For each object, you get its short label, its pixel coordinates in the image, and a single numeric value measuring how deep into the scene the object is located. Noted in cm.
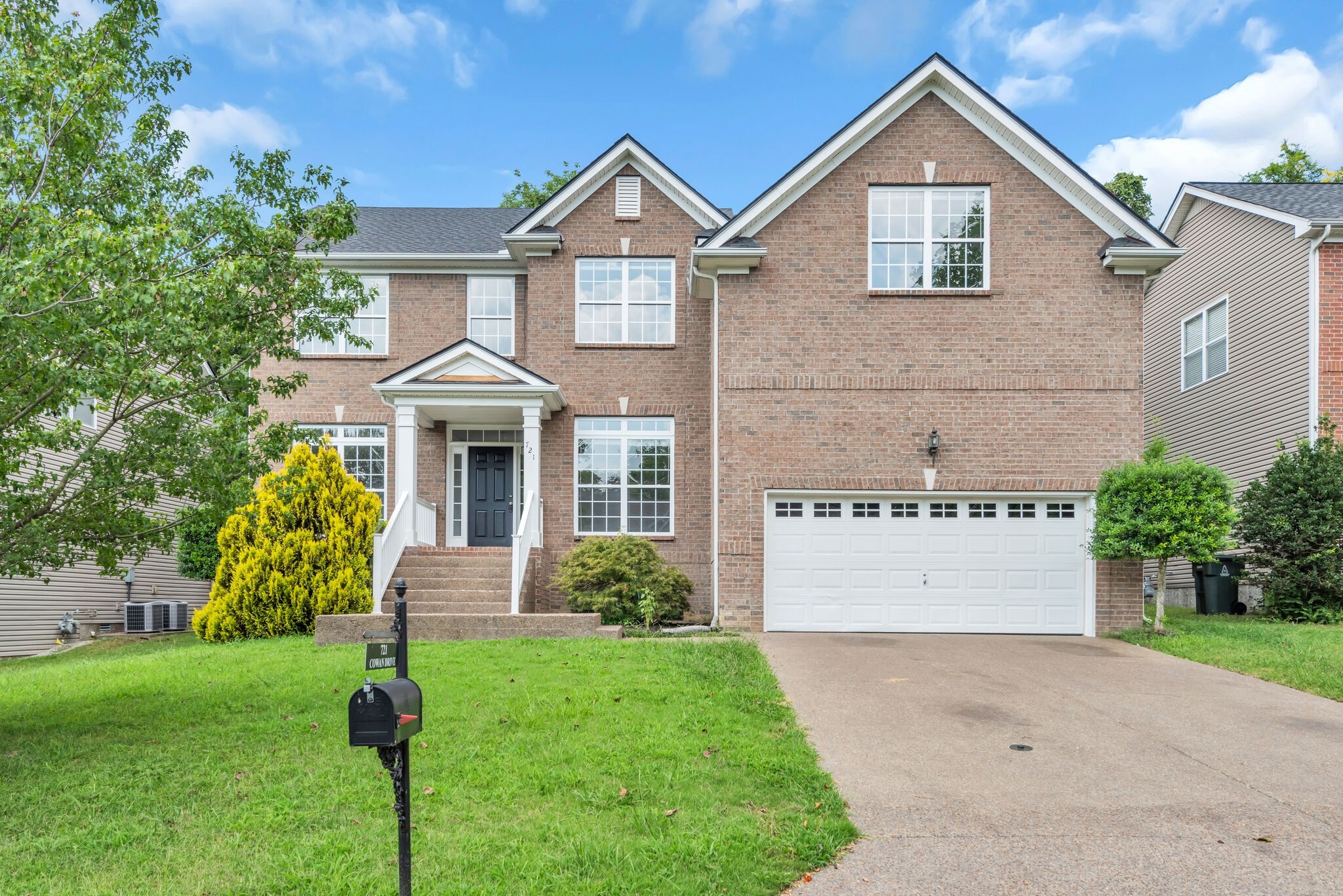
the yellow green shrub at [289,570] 1258
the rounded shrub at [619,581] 1277
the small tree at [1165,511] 1164
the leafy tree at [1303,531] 1356
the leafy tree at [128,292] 553
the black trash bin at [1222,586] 1566
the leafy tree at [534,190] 2917
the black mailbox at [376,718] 339
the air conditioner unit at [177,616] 1645
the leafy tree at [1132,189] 2998
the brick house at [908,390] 1300
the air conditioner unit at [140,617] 1584
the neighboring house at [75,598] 1445
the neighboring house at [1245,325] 1493
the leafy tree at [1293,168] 2845
